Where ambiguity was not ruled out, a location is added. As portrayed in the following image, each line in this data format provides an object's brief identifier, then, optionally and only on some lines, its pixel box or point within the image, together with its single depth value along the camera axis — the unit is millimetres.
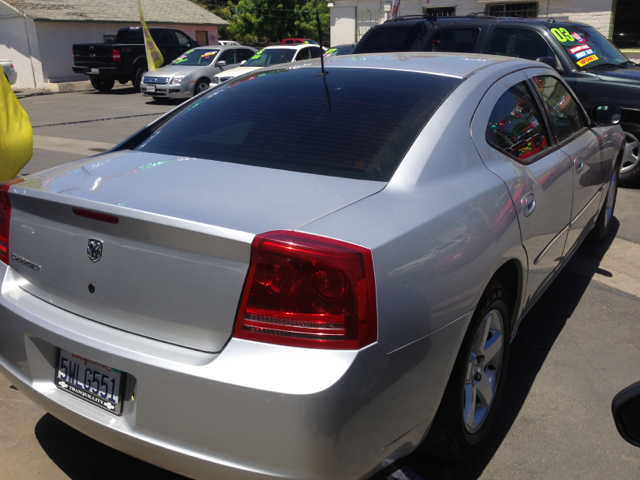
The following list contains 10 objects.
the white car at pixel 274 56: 15508
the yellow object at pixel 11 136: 4234
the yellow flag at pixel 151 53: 17500
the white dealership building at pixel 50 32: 23016
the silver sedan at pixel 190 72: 16531
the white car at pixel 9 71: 16047
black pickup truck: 19906
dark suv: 7055
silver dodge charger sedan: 1791
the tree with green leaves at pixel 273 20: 43812
